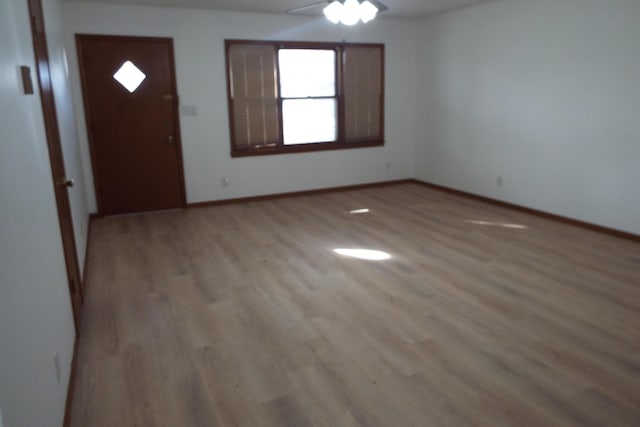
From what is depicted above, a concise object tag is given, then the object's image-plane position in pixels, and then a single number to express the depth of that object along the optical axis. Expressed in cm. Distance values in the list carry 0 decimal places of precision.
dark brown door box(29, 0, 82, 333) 271
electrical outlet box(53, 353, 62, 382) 199
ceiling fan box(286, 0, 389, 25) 355
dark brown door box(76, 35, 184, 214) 534
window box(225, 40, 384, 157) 606
